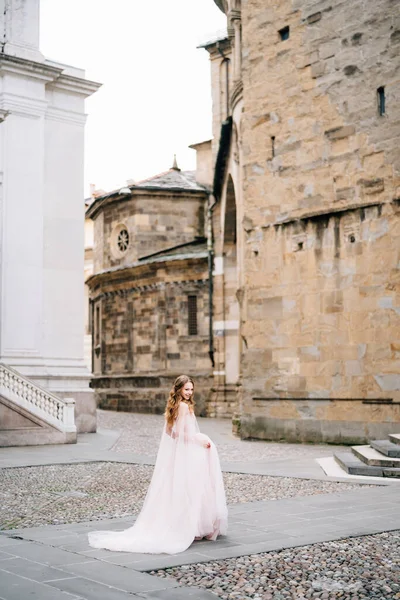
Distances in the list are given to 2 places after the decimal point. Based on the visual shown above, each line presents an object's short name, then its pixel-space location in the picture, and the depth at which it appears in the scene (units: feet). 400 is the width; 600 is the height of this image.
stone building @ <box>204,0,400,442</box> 58.49
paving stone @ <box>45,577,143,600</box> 16.75
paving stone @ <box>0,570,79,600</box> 16.60
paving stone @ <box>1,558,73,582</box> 18.56
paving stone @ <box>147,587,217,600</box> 17.01
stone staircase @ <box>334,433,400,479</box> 40.96
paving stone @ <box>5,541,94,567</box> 20.37
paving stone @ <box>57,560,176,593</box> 17.89
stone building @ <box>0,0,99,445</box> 70.90
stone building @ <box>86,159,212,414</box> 113.70
